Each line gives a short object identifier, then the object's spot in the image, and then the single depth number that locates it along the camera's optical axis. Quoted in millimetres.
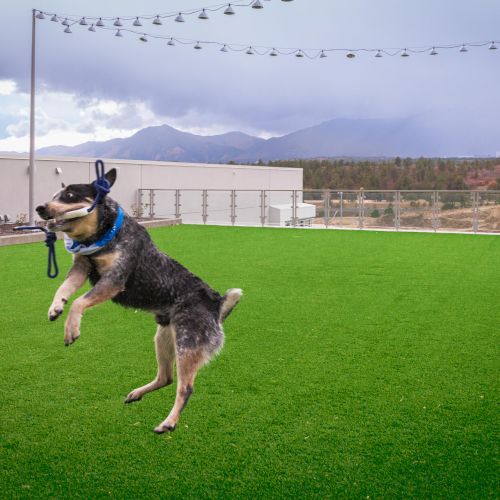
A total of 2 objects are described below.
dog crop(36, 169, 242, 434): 2256
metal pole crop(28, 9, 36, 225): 20808
